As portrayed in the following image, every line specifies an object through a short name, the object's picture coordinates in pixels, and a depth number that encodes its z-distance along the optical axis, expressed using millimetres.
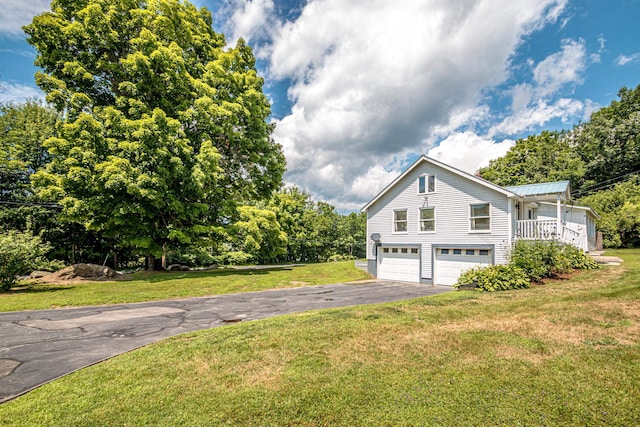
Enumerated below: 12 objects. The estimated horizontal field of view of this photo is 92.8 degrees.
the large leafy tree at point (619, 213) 24922
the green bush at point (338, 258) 43062
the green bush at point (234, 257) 32972
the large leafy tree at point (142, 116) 17250
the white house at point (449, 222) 15766
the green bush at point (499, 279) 11680
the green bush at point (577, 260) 13397
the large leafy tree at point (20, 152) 22188
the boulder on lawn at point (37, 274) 17638
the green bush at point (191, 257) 27788
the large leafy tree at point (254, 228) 21016
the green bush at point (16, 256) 13125
